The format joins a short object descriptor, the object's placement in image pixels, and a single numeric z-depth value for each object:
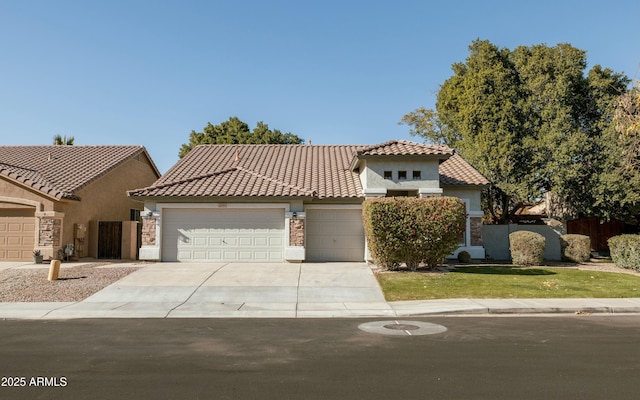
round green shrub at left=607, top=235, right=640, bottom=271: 19.03
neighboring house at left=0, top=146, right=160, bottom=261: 19.80
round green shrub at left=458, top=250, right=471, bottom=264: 20.72
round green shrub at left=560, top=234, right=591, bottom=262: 21.73
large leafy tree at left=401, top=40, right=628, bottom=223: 24.02
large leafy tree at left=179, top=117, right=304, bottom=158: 43.31
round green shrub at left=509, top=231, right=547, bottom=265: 19.61
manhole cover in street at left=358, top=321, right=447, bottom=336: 8.98
